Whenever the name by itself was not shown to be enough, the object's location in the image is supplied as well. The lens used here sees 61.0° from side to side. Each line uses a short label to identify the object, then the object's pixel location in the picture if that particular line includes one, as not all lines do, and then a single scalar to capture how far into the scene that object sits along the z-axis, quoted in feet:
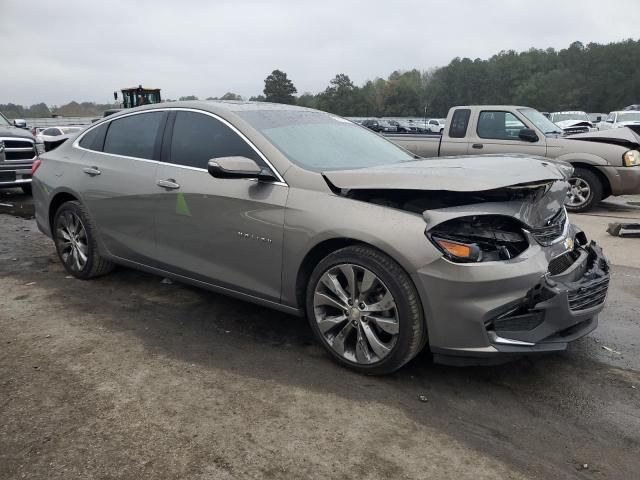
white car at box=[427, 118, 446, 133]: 130.82
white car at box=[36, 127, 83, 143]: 67.62
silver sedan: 9.54
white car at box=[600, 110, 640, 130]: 84.02
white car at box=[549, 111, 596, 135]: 101.70
